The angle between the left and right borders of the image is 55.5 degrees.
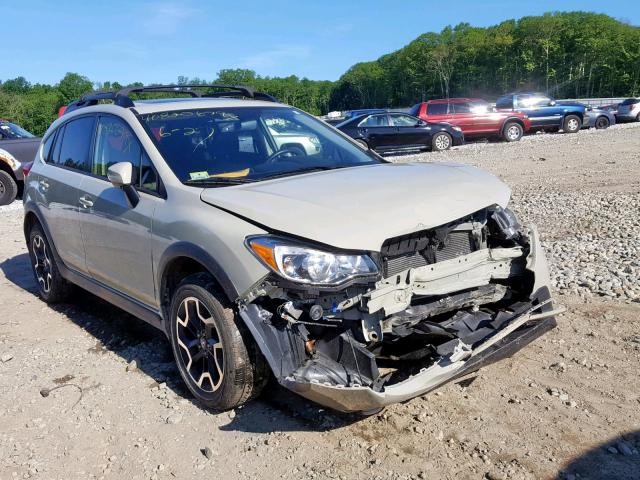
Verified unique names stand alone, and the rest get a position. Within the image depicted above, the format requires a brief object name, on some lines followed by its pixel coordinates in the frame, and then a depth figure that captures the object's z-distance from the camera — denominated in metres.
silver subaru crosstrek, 3.10
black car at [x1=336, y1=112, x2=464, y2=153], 19.98
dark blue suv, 24.47
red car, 22.80
